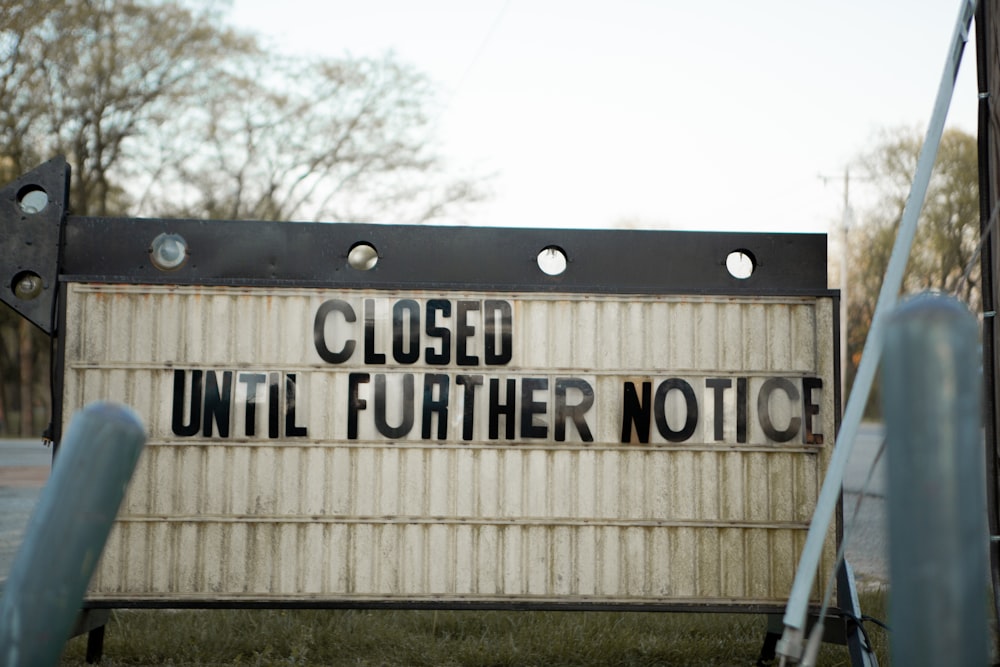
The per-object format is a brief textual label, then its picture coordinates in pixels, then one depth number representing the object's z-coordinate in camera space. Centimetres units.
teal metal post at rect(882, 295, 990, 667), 250
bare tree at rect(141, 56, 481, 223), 2720
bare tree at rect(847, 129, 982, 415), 3034
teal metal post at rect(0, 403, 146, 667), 306
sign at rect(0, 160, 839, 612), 578
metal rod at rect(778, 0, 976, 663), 380
